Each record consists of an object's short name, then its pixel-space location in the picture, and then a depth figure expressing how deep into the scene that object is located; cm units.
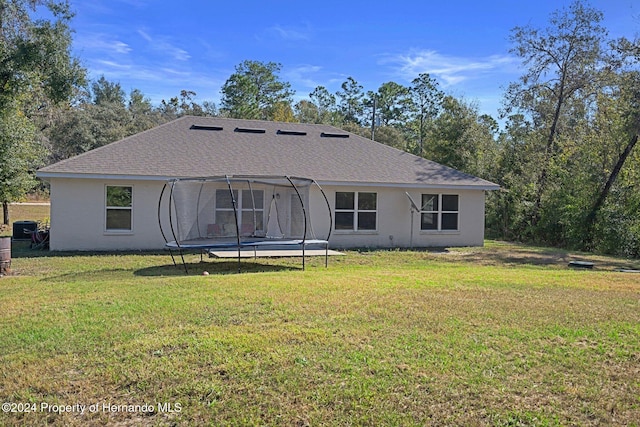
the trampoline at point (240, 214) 1284
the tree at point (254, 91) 4859
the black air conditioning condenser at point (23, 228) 1870
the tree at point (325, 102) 5997
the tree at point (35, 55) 1557
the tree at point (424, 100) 5541
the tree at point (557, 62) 2669
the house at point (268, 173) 1595
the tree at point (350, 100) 6247
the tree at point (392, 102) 6103
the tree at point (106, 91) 7975
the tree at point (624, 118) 1948
